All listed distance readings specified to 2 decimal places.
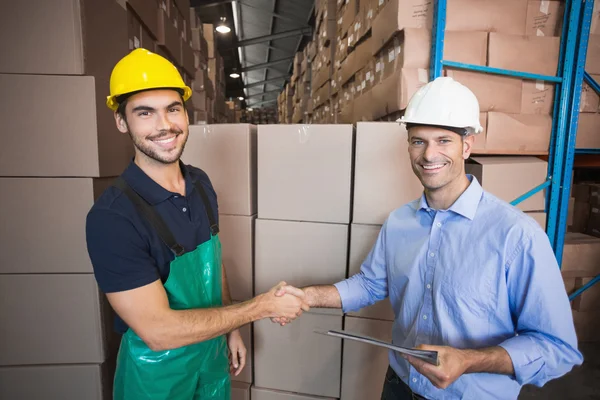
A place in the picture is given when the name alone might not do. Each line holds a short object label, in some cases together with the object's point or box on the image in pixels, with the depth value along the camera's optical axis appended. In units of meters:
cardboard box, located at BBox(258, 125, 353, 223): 1.90
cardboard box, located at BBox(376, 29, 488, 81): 2.38
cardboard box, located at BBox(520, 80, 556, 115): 2.58
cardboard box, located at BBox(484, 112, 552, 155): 2.49
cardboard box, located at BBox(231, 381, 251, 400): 2.24
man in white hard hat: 1.06
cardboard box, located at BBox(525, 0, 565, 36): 2.48
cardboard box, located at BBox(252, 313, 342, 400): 2.10
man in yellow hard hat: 1.15
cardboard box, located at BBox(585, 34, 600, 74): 2.65
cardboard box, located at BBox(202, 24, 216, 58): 6.58
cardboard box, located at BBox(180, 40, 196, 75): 4.15
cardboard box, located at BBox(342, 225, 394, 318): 1.93
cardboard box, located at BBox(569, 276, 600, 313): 3.28
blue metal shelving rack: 2.35
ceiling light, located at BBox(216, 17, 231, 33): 7.14
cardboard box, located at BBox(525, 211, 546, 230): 2.69
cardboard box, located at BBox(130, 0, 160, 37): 2.59
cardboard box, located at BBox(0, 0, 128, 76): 1.72
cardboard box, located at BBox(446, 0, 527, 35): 2.38
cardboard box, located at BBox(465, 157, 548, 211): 2.47
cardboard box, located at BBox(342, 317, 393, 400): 2.05
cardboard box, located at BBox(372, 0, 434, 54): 2.37
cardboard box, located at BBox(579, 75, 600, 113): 2.73
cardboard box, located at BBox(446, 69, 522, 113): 2.45
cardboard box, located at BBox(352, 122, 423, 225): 1.85
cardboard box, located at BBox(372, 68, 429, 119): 2.36
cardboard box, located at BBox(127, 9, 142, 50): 2.54
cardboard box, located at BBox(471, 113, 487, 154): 2.48
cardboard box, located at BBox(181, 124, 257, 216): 1.99
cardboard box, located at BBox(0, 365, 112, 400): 1.98
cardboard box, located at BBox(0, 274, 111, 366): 1.89
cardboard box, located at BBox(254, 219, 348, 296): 1.99
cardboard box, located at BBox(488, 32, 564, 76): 2.42
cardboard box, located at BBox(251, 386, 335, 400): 2.20
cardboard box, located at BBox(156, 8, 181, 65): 3.28
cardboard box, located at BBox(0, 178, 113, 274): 1.81
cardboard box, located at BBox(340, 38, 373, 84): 3.23
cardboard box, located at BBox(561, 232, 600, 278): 3.12
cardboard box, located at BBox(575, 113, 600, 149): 2.77
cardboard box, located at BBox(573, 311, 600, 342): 3.31
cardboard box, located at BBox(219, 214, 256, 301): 2.06
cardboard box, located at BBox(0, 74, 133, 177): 1.74
